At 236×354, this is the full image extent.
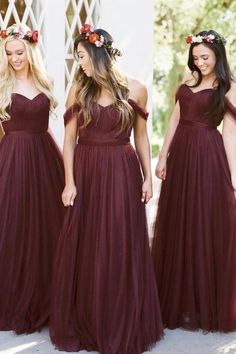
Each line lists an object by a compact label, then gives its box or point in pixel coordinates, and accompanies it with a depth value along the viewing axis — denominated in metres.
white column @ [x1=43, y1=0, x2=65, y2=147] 7.15
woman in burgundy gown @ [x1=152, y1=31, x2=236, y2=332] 5.51
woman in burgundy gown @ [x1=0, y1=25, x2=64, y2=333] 5.56
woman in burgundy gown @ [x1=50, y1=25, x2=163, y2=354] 5.04
